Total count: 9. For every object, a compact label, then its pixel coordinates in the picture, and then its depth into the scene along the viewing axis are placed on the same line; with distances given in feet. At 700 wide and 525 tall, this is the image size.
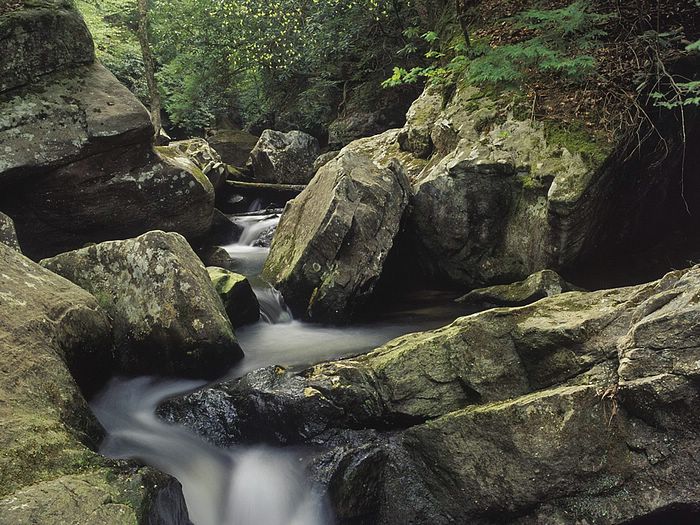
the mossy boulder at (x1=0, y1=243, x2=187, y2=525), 8.48
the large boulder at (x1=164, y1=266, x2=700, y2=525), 10.23
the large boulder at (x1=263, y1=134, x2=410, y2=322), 22.33
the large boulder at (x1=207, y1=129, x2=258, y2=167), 64.75
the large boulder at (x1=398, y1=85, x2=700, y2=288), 21.44
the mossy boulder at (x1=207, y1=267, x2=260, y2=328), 21.02
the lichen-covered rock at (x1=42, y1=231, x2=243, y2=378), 16.51
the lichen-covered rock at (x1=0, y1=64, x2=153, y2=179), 23.22
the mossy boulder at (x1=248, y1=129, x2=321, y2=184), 54.90
